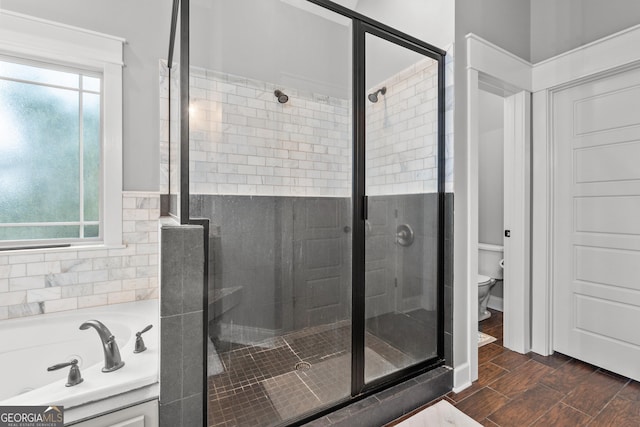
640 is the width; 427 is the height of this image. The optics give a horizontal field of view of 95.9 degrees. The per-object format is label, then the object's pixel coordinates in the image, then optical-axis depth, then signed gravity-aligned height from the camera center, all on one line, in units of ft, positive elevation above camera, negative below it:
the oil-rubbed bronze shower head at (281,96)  7.13 +2.87
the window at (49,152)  6.10 +1.31
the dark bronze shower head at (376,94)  5.92 +2.46
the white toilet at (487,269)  9.51 -2.22
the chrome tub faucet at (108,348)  4.05 -1.94
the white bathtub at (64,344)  4.52 -2.42
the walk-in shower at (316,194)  5.51 +0.38
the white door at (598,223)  6.53 -0.24
